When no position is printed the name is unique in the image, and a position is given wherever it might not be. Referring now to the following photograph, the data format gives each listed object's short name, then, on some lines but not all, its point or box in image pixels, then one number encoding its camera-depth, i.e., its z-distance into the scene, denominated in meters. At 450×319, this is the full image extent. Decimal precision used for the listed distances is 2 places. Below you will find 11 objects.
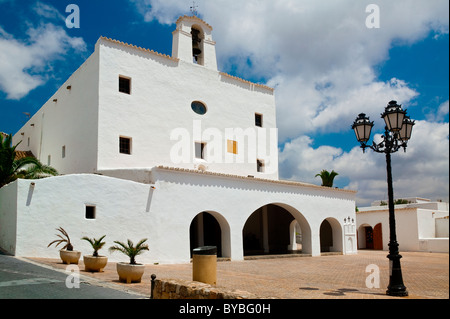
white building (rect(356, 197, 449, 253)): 31.37
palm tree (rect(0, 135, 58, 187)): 18.19
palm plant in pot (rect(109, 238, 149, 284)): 10.59
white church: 15.38
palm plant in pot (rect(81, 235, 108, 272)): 11.99
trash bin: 8.93
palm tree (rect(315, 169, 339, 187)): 36.47
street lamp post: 9.88
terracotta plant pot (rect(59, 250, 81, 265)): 12.88
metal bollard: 8.30
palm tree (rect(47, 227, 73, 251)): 13.07
